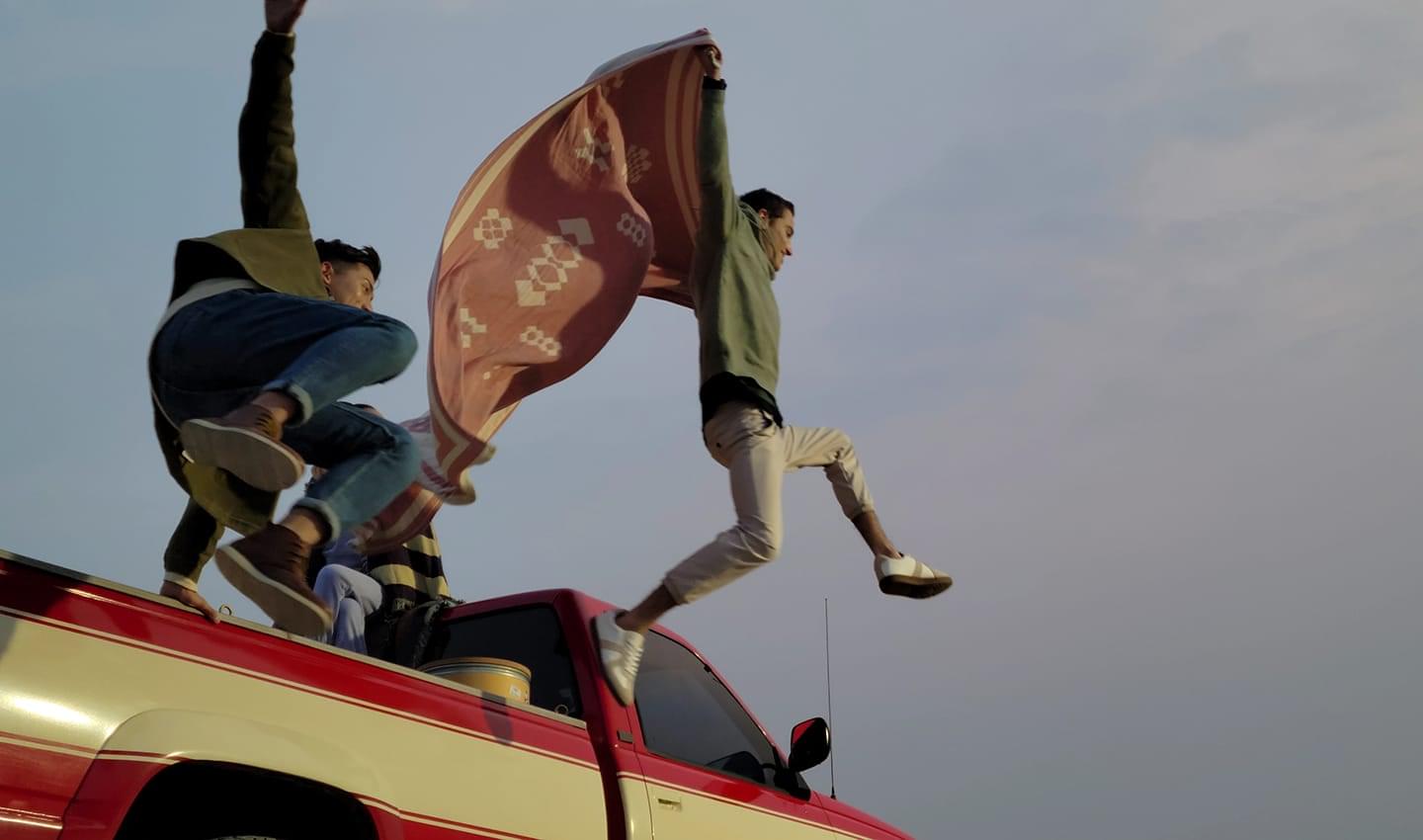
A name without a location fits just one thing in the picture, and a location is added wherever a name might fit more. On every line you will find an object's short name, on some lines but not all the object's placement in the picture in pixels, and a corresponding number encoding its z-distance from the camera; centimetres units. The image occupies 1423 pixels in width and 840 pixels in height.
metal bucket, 457
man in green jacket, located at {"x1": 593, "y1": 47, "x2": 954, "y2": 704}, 496
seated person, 553
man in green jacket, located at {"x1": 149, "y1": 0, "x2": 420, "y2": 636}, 348
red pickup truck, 286
